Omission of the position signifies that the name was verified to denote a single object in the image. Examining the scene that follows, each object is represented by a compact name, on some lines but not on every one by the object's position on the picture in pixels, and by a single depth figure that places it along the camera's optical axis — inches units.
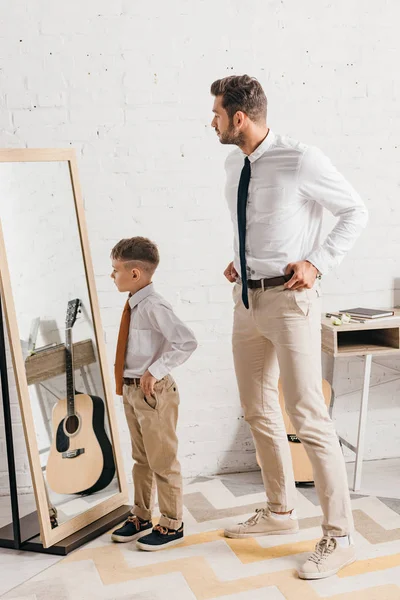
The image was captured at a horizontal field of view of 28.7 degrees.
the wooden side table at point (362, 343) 117.8
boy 98.7
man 92.2
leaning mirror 99.1
